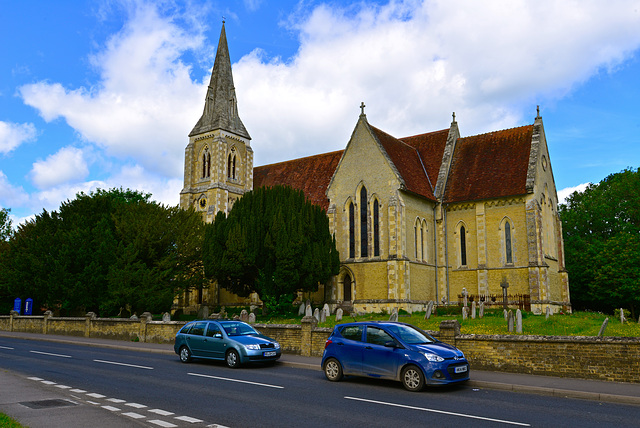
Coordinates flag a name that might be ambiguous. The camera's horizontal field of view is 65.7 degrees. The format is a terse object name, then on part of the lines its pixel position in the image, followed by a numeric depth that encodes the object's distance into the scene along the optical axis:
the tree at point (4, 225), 63.03
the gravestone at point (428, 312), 25.76
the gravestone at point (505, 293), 29.36
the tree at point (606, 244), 39.12
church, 32.62
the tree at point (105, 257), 30.20
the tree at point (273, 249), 30.70
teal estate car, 14.66
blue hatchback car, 10.73
